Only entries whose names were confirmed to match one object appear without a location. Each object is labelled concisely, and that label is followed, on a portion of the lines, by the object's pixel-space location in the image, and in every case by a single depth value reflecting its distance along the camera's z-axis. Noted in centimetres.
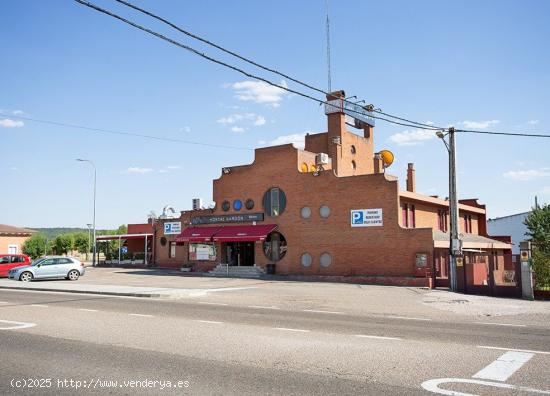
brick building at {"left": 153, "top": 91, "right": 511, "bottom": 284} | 3086
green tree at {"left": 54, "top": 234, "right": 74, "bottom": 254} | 8731
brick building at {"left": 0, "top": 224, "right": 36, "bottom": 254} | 6746
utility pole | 2452
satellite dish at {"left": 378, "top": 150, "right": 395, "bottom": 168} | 4519
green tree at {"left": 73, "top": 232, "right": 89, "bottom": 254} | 8869
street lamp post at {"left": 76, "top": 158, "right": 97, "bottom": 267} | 4797
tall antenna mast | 3710
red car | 3356
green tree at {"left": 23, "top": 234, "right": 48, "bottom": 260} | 7411
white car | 3012
